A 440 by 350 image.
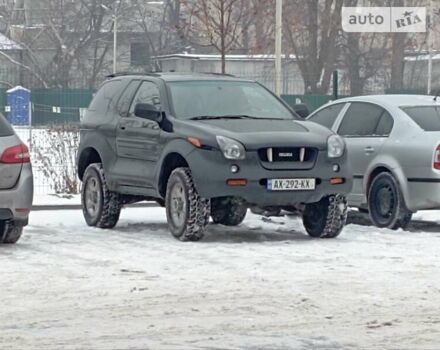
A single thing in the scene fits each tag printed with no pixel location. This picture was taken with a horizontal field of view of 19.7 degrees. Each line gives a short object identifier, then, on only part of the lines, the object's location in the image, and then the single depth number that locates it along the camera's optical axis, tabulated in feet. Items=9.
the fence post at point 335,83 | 79.71
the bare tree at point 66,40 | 218.38
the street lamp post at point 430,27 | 130.03
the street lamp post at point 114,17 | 211.20
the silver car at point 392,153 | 45.01
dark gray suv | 40.78
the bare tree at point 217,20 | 82.99
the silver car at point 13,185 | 39.78
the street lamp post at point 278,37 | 85.66
